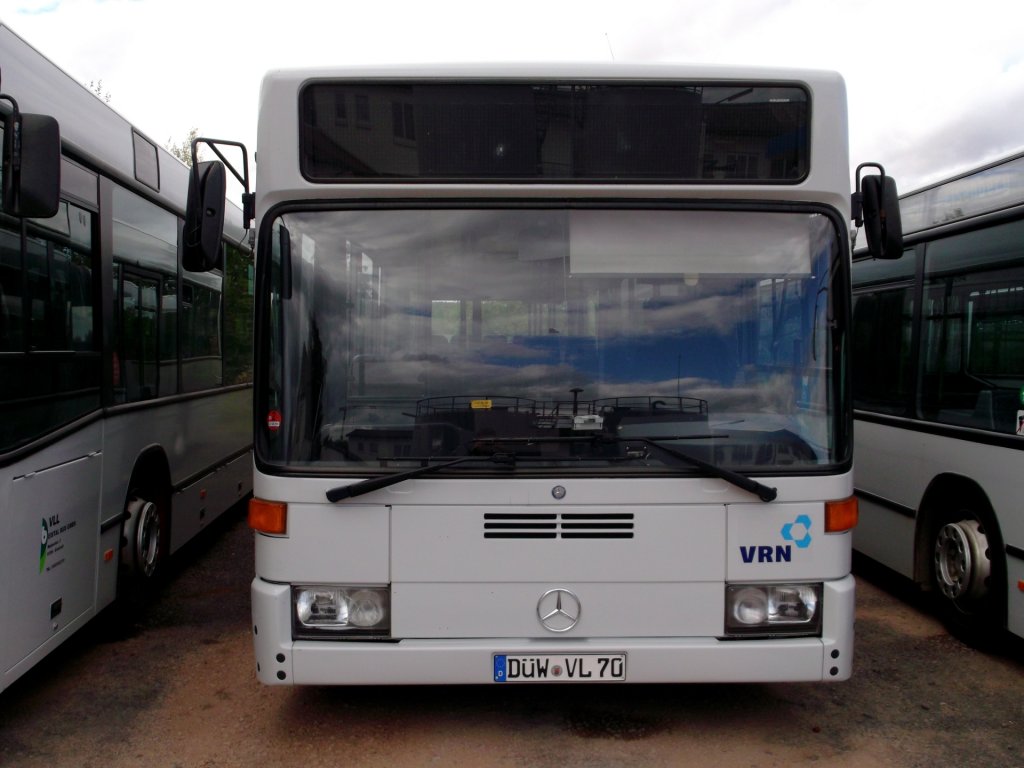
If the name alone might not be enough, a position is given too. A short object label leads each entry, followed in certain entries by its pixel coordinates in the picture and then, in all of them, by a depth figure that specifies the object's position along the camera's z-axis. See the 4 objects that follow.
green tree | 43.83
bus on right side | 5.51
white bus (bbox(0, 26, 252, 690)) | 4.32
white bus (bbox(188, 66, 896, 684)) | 4.12
